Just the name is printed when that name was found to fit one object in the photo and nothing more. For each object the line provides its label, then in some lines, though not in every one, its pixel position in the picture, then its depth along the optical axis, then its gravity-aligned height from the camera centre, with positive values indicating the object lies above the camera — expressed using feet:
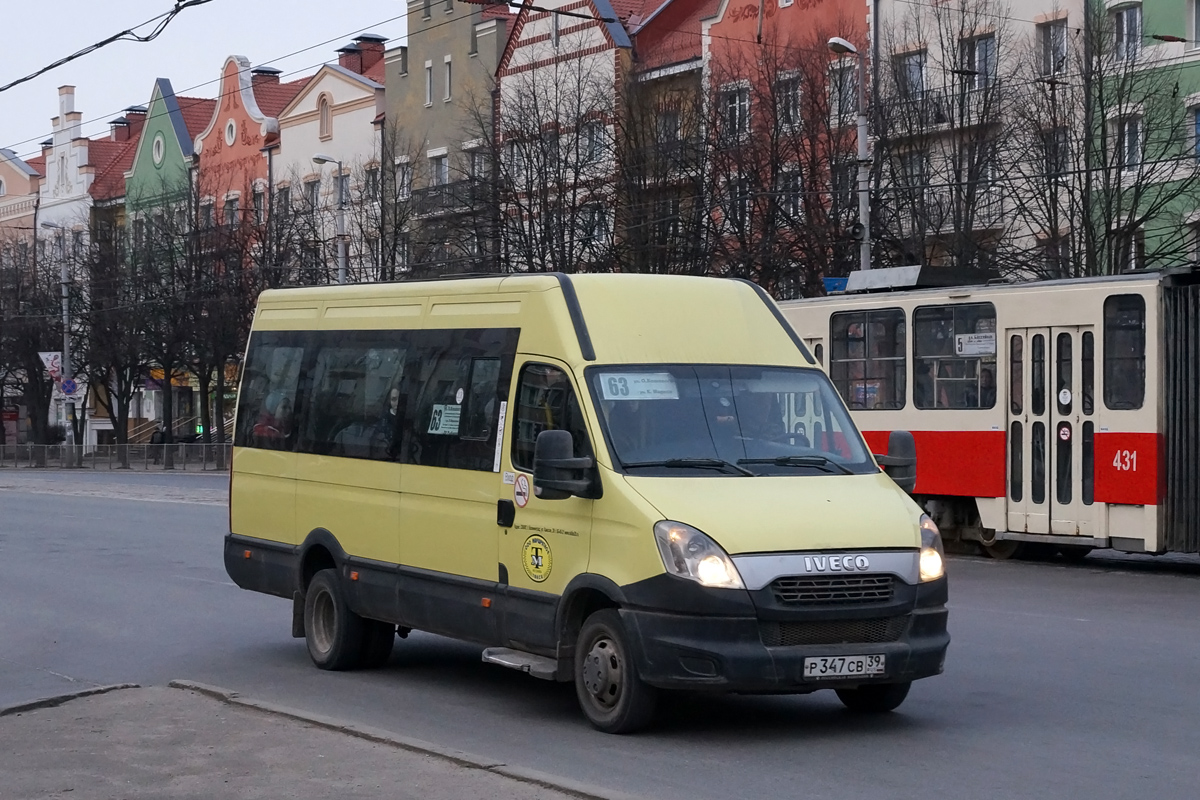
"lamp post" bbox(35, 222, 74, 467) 207.00 +8.77
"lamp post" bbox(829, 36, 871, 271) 97.60 +13.54
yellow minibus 27.02 -1.61
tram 58.90 +0.27
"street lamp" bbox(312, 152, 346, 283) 152.25 +15.69
